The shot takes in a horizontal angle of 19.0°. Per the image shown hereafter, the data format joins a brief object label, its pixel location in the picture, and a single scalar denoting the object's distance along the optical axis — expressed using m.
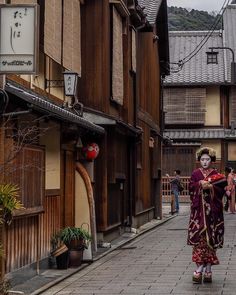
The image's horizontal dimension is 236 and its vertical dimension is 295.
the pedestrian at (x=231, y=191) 31.84
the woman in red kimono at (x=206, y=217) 12.11
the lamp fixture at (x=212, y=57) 48.34
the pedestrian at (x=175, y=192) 33.34
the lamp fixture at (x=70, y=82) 14.79
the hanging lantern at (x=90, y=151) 16.94
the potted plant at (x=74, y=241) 14.30
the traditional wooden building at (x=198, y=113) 45.44
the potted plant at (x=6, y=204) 9.32
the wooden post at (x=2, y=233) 10.19
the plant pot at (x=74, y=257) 14.37
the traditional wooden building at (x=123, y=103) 18.12
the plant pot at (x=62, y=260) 14.00
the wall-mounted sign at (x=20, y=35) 9.88
